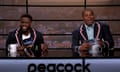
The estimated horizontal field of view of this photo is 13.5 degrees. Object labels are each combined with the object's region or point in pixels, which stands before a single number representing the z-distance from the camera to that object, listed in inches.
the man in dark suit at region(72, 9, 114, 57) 257.4
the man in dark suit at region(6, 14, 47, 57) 240.1
